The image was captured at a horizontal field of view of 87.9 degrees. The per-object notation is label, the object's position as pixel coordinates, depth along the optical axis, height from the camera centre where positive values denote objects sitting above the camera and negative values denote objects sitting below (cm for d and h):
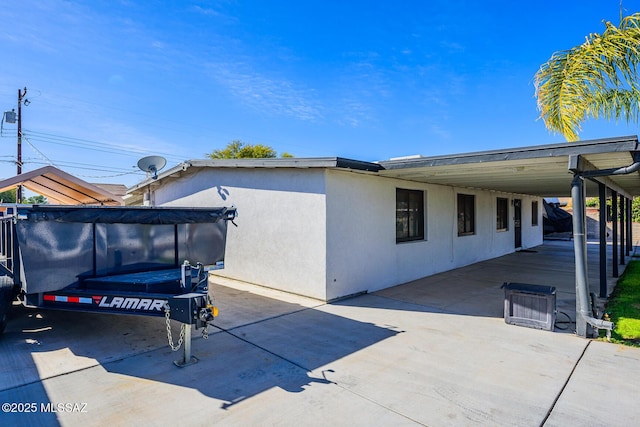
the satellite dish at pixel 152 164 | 928 +155
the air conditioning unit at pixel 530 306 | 504 -133
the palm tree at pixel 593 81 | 629 +291
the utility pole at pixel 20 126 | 1886 +548
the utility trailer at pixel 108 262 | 351 -53
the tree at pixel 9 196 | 2892 +206
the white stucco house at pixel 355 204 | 616 +39
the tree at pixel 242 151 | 2717 +574
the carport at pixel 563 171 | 452 +100
